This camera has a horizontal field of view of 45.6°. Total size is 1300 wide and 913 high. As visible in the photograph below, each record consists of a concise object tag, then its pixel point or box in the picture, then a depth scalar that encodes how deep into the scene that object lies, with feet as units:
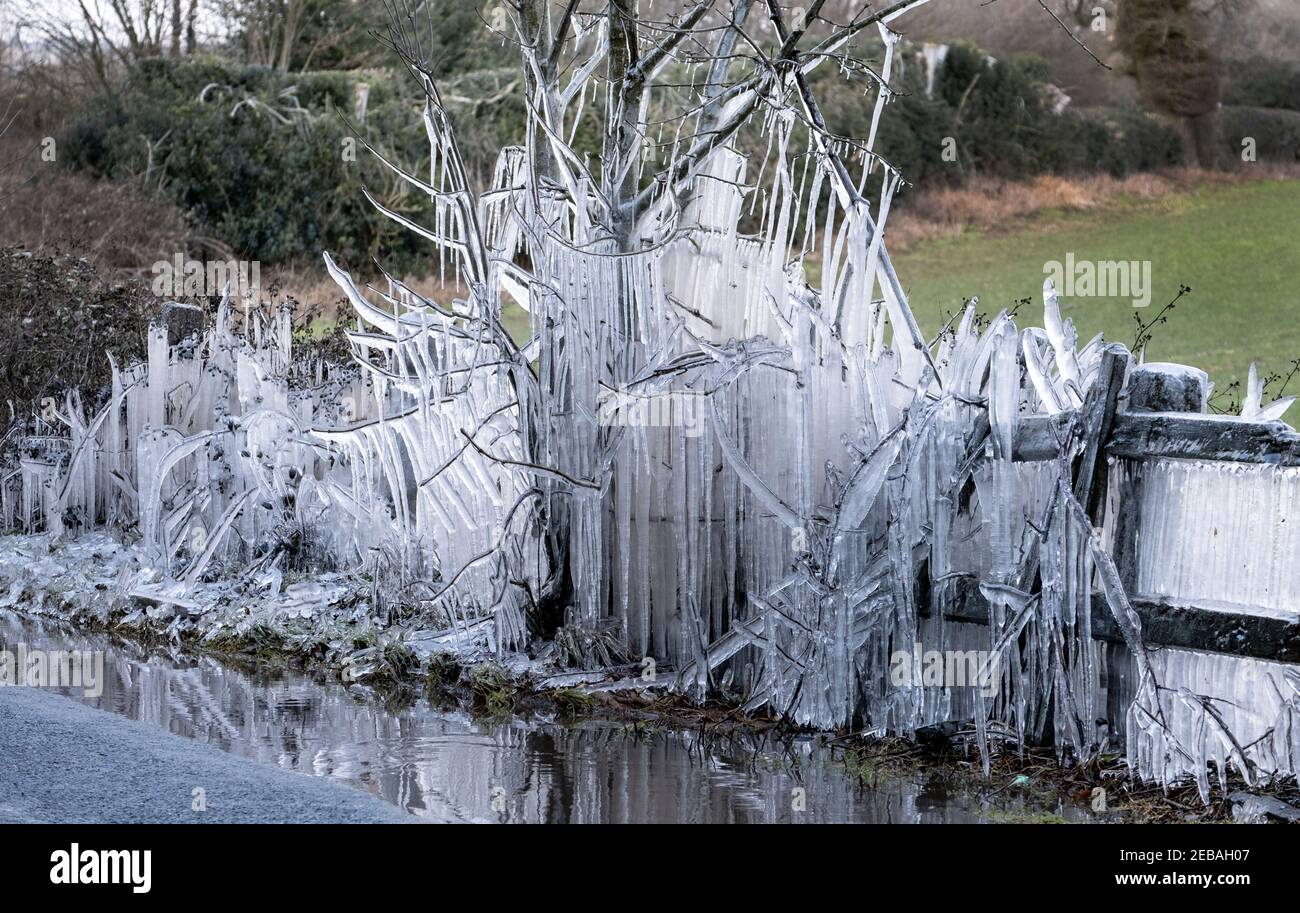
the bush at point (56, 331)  40.98
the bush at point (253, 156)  78.95
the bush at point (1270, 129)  104.47
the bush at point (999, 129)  91.71
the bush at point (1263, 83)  105.91
